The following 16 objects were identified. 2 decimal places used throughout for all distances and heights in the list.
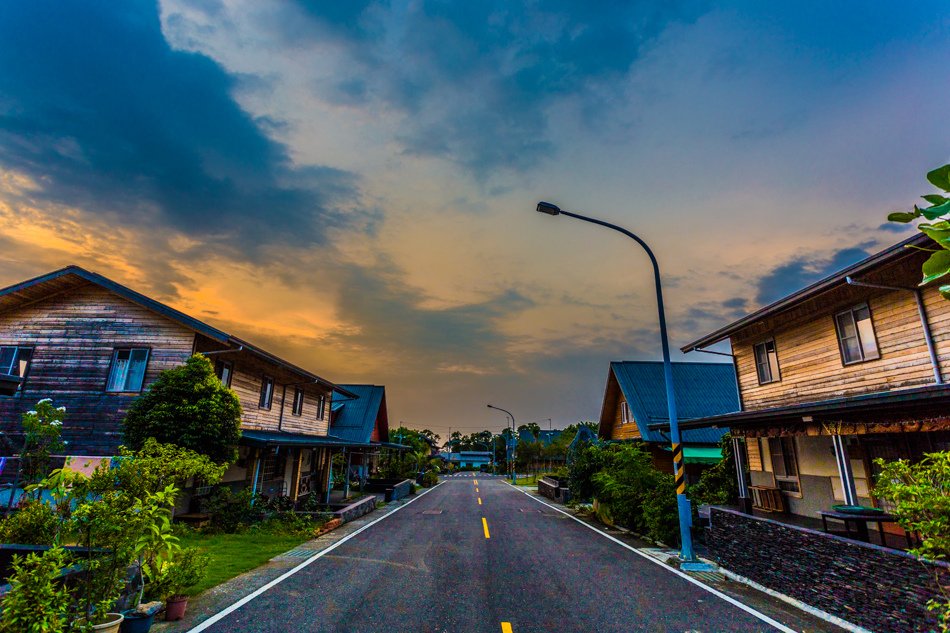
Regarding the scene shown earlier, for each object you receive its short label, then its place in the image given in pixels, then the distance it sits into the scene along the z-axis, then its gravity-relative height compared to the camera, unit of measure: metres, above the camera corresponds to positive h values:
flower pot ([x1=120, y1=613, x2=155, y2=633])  6.08 -2.42
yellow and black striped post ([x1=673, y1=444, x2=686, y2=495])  11.29 -0.55
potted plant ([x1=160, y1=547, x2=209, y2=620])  6.75 -2.18
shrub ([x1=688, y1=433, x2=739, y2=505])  19.03 -1.54
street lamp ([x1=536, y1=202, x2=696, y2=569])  10.35 +0.28
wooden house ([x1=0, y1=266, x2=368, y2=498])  15.44 +3.18
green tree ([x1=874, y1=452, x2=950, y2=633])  5.02 -0.55
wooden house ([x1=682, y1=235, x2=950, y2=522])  9.45 +1.78
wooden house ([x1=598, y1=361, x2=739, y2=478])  25.67 +2.76
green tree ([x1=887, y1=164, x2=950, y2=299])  1.80 +0.94
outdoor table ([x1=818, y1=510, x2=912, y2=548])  7.82 -1.18
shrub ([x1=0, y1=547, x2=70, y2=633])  4.64 -1.66
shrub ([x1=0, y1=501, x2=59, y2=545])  8.02 -1.55
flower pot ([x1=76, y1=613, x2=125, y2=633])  5.46 -2.21
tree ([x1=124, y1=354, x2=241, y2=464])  13.38 +0.78
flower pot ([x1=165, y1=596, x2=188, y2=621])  6.71 -2.44
